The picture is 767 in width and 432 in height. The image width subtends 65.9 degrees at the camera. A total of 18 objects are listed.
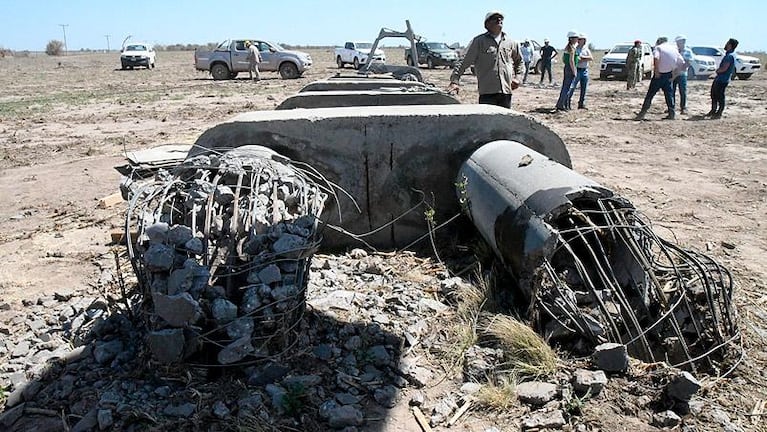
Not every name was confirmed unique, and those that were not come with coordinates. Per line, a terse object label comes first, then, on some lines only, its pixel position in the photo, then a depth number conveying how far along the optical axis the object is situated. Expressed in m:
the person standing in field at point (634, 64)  15.72
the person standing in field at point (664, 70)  12.11
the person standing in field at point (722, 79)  12.41
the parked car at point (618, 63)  22.97
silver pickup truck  24.56
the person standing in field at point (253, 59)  23.62
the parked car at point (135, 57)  32.91
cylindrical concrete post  3.45
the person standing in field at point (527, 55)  22.42
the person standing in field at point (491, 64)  6.73
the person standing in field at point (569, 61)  13.17
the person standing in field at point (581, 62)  13.53
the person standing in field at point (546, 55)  19.60
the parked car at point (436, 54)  31.88
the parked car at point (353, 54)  30.50
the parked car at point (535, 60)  26.53
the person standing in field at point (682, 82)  12.78
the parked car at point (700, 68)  23.38
